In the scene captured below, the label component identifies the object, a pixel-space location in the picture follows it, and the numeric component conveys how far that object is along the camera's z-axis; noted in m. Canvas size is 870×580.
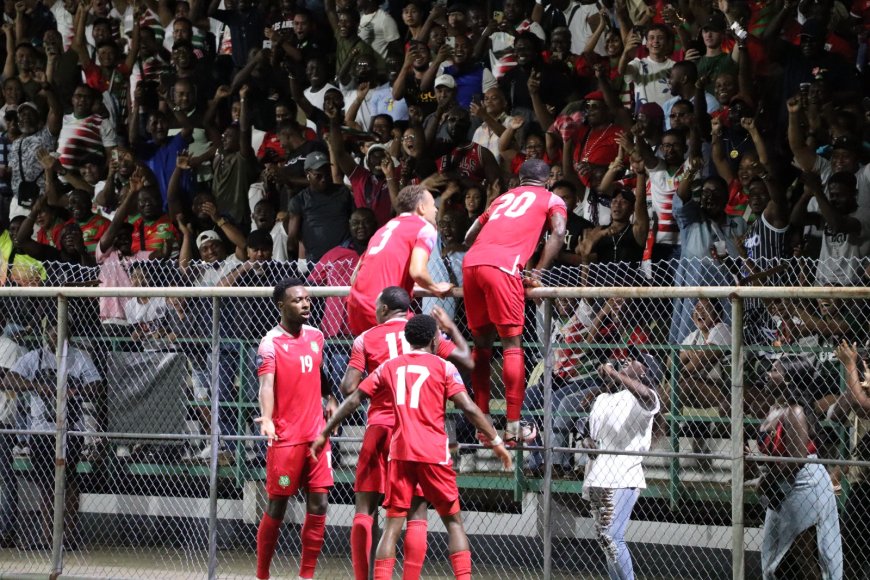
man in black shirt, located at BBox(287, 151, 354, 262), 25.80
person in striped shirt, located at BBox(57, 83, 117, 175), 31.61
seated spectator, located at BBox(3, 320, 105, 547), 21.55
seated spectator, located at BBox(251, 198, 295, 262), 26.77
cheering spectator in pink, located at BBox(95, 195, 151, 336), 23.08
